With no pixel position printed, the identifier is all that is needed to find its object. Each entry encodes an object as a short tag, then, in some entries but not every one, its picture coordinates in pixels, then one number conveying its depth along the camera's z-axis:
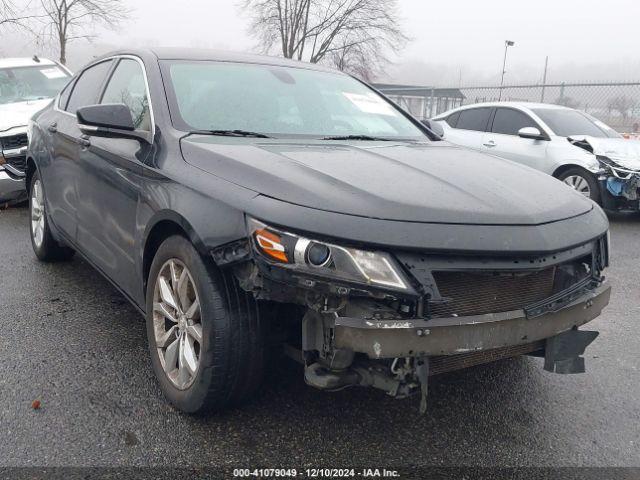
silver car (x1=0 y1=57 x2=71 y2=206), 6.59
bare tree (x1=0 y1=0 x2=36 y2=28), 19.03
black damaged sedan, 1.96
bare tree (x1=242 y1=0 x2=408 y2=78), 33.62
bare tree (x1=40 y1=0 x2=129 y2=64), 20.41
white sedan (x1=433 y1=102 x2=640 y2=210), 7.05
